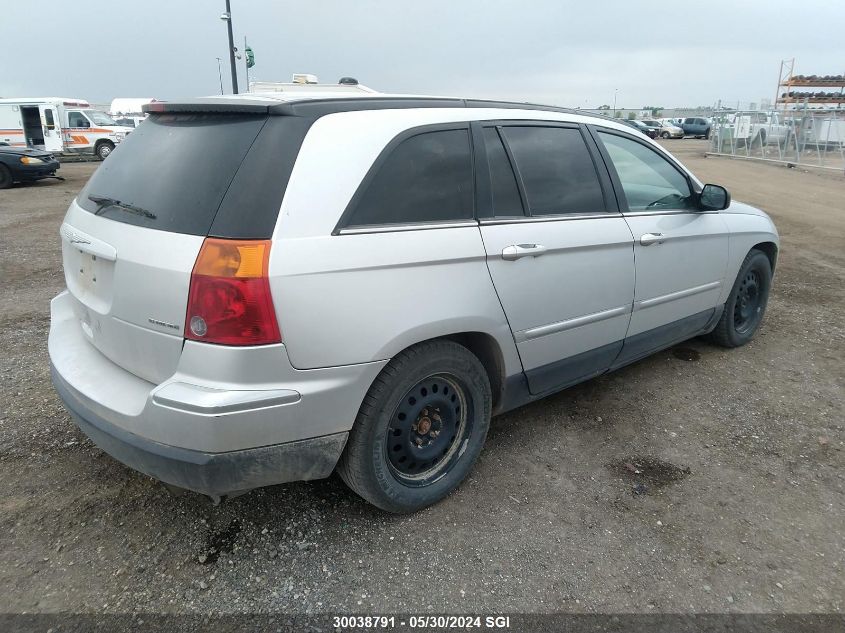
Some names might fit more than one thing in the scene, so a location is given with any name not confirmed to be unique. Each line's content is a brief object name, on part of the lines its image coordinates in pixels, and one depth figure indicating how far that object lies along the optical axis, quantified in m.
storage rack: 41.00
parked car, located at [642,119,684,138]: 46.50
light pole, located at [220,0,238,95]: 18.20
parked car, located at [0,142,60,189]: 14.62
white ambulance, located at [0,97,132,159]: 23.14
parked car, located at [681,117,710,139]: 47.44
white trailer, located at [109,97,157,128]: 35.88
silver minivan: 2.08
